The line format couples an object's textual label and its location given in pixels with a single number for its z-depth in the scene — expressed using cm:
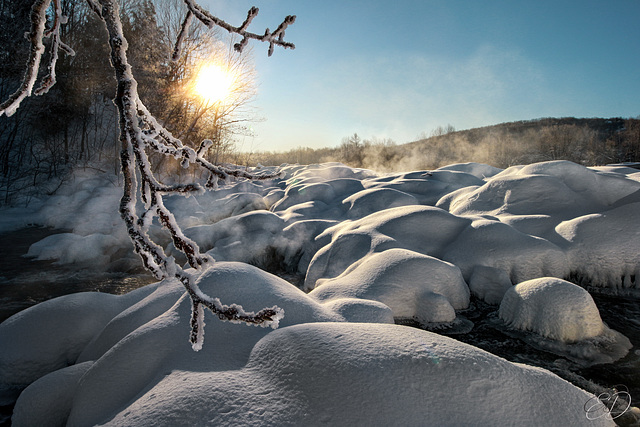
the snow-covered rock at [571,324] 290
